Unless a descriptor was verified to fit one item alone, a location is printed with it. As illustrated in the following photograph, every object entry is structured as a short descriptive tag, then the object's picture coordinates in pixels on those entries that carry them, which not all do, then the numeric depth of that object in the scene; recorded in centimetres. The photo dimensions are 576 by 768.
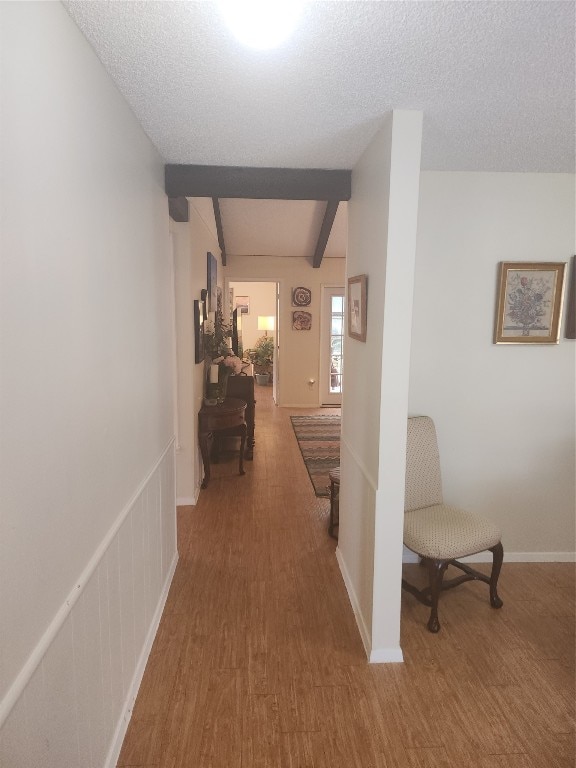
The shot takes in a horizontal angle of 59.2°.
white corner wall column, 206
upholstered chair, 253
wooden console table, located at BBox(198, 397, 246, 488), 432
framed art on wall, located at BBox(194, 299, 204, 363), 404
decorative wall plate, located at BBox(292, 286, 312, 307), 757
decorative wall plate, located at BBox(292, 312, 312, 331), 768
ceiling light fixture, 133
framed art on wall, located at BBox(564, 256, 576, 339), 301
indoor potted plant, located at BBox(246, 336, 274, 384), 980
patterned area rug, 480
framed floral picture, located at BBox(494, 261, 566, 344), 299
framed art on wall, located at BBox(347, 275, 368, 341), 247
